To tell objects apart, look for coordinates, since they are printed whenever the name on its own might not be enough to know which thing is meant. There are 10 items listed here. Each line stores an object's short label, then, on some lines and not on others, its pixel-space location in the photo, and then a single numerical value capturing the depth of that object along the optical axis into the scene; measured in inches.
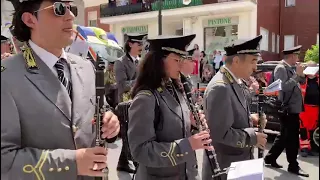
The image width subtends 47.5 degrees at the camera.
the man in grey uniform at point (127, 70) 191.5
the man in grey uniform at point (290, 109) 193.5
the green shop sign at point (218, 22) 242.1
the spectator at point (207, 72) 232.9
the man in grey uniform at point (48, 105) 53.7
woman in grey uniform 82.7
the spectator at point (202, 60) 278.0
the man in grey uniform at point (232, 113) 99.7
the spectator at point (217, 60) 222.7
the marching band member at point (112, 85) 178.4
